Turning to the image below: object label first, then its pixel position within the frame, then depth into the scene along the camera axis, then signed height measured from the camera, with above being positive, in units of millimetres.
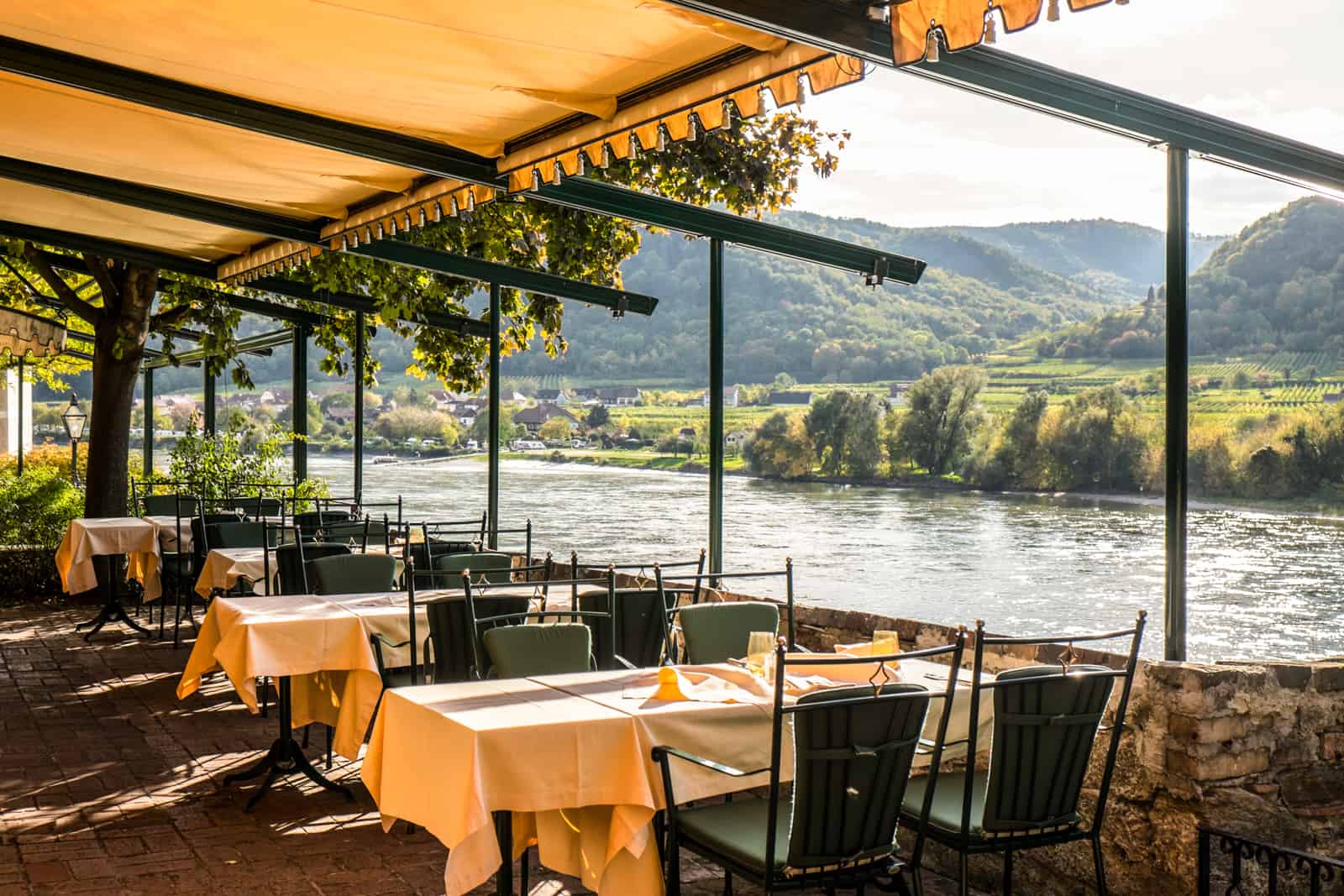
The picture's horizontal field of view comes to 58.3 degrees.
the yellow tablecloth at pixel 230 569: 7605 -739
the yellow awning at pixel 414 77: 3594 +1338
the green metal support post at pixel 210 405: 17781 +748
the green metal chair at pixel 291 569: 7027 -668
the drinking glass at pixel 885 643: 4059 -628
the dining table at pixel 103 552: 9672 -795
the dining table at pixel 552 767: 3162 -854
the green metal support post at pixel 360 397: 12342 +605
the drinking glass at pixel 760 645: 4023 -628
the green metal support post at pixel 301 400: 13938 +646
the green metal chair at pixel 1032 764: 3355 -873
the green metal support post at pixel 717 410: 6646 +264
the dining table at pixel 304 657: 5082 -877
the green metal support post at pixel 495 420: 9398 +284
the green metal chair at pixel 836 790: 3047 -863
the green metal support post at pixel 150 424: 21114 +540
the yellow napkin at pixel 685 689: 3641 -725
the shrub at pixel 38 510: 13359 -660
